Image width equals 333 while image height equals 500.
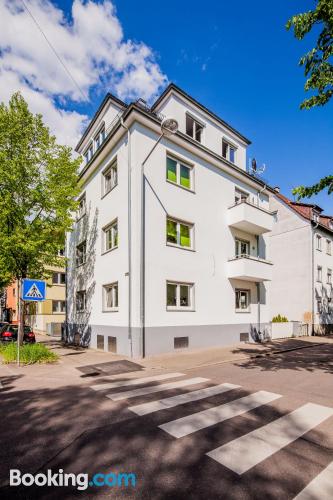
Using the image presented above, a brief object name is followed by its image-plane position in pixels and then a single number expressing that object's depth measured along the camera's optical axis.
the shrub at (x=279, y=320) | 22.73
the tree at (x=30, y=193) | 12.69
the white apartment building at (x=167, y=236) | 12.88
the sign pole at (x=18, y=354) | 10.13
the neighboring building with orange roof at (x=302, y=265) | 25.58
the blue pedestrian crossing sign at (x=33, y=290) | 10.20
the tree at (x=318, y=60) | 7.60
